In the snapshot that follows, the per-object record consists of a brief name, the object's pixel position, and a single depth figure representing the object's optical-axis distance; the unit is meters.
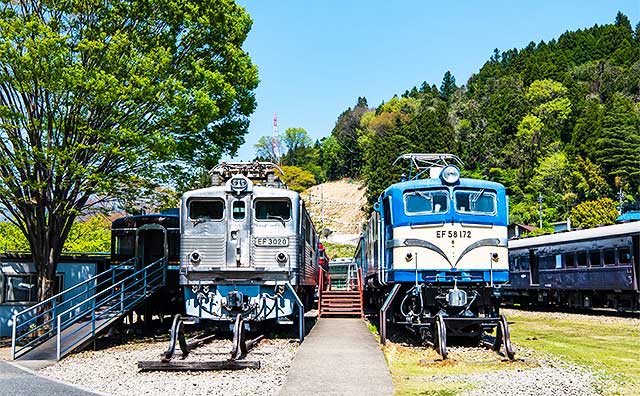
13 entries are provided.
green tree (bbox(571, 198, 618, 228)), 60.19
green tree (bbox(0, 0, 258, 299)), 14.64
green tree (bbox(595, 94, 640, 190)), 69.94
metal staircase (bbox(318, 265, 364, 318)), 21.50
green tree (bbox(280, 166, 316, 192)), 134.38
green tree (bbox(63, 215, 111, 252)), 39.16
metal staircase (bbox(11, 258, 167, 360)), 13.78
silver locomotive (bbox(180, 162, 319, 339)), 15.34
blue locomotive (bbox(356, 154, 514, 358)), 13.97
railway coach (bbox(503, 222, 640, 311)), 22.25
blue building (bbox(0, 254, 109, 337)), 17.34
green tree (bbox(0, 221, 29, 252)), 35.88
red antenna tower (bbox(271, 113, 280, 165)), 135.12
